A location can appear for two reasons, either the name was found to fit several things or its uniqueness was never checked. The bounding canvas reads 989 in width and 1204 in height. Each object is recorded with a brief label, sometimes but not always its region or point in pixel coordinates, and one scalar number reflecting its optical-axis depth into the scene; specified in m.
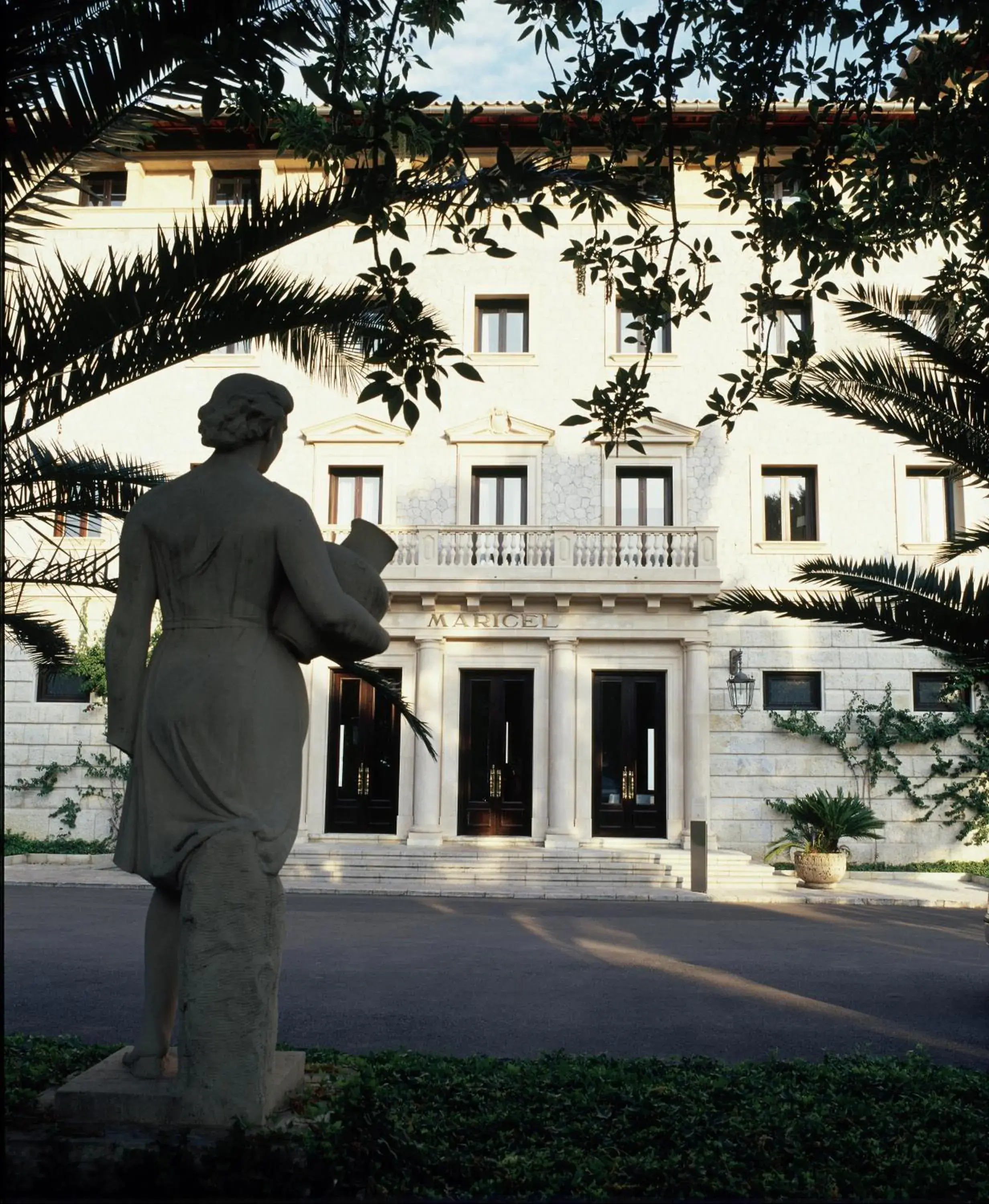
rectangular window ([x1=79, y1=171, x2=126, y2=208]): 23.27
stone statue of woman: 3.32
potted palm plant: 17.80
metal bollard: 17.28
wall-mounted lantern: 20.88
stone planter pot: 17.72
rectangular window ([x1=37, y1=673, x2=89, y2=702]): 21.84
